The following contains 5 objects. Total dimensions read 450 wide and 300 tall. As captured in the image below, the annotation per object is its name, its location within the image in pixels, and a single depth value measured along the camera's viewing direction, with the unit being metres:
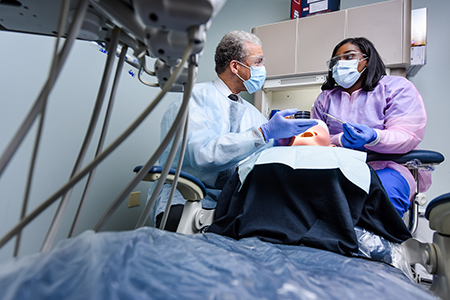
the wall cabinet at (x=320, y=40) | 1.77
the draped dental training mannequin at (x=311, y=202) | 0.67
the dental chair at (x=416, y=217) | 0.58
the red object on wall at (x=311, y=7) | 2.02
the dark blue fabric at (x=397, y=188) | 0.96
